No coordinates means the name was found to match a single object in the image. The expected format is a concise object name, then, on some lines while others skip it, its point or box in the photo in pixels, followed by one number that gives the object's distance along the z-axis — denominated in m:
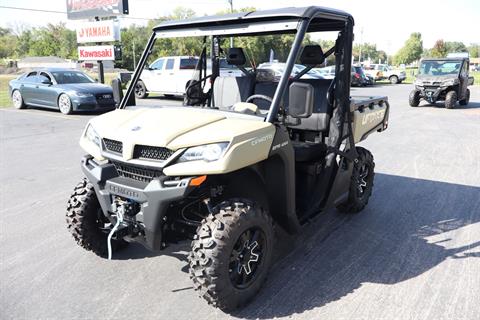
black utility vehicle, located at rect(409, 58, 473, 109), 16.45
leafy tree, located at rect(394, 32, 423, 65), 98.81
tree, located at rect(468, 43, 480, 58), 144.79
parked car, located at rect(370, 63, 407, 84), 35.41
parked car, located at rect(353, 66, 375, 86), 28.19
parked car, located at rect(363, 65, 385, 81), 35.03
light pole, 34.47
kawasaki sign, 18.30
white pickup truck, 16.81
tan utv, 2.80
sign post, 18.59
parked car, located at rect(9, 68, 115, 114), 13.11
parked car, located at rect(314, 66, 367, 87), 27.73
